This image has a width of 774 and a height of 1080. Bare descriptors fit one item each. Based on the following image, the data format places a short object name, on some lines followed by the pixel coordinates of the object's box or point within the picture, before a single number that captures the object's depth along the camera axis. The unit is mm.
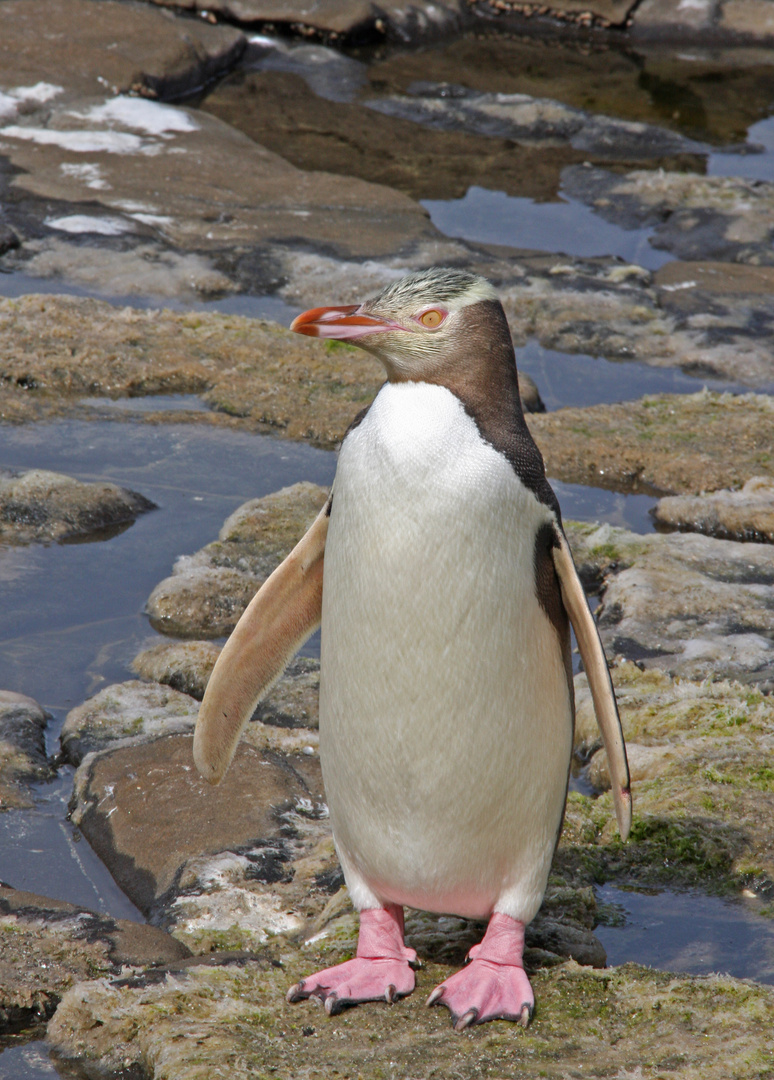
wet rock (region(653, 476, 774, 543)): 13180
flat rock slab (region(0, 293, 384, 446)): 15195
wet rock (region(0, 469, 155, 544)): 12195
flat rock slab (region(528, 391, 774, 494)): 14492
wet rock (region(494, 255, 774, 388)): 17812
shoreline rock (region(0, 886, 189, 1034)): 5898
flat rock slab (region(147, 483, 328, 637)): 11180
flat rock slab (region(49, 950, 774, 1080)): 4930
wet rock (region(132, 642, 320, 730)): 9719
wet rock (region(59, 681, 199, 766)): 9180
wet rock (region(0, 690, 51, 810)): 8609
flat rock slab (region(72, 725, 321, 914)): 7785
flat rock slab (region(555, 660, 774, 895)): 7379
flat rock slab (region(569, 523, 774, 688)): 10344
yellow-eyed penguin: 5418
